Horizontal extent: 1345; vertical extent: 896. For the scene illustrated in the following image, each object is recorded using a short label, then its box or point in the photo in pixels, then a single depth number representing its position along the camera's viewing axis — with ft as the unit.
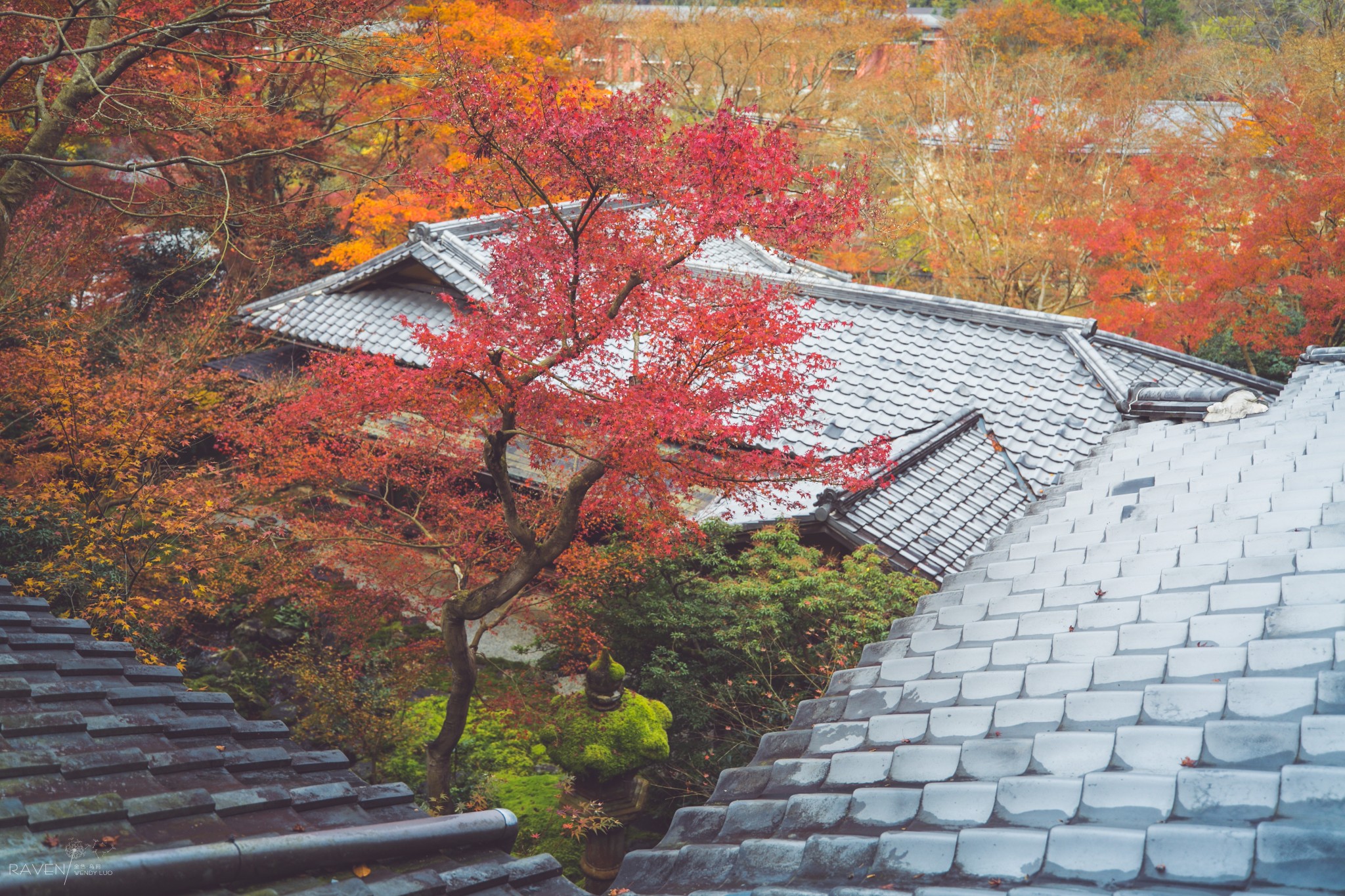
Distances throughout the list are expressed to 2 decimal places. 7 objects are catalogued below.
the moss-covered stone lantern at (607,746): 30.58
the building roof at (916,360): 39.88
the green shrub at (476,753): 33.63
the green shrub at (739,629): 30.09
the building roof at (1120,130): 76.07
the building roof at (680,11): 103.24
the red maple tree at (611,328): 23.79
